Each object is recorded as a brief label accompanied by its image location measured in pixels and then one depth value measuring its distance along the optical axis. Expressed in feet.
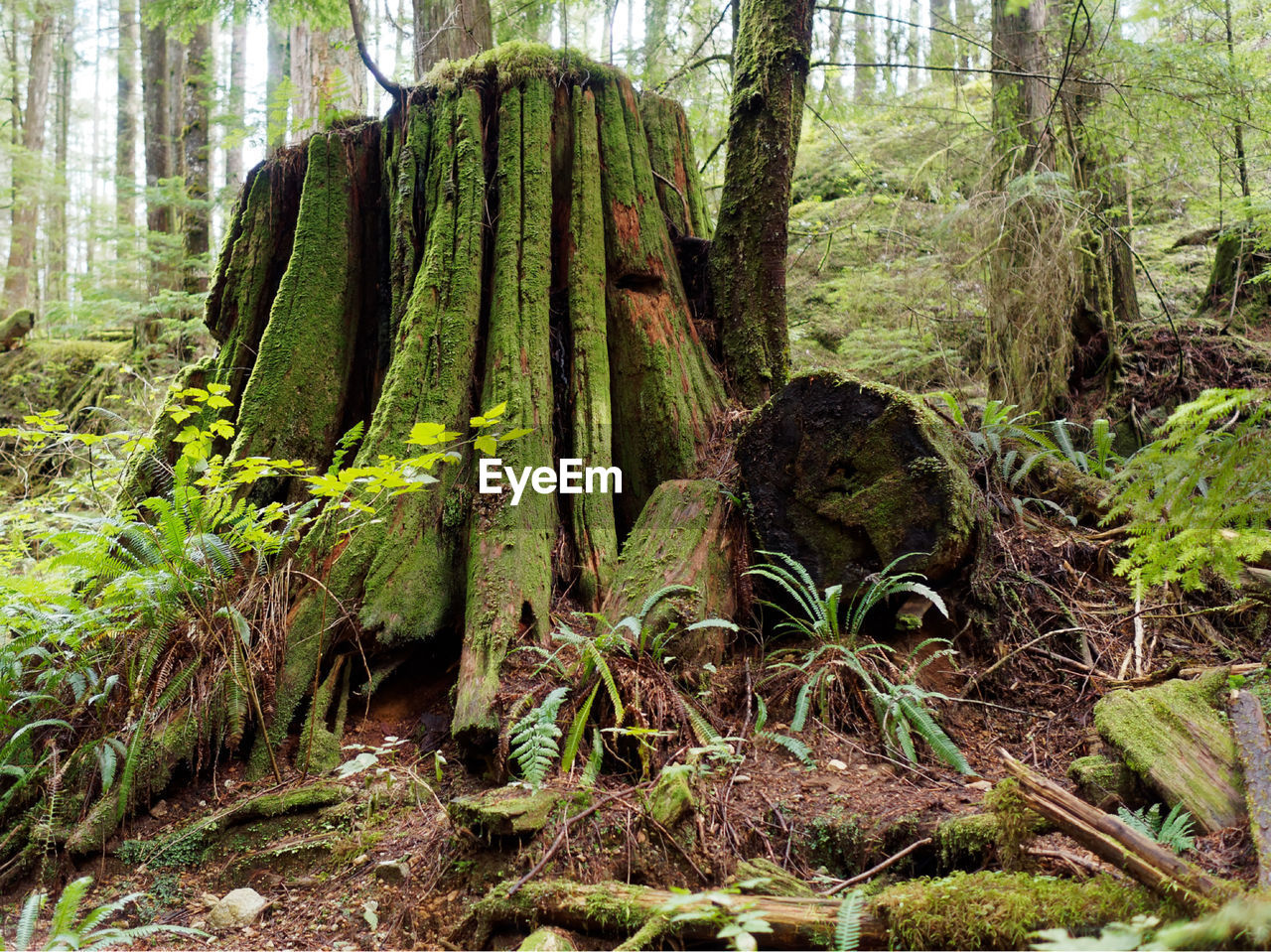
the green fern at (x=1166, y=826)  6.53
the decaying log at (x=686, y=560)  11.00
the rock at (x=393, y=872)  7.90
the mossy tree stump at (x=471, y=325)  11.76
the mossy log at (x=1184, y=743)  6.97
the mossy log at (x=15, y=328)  36.91
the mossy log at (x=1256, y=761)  5.88
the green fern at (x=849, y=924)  5.71
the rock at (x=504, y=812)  7.41
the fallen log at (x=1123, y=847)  5.21
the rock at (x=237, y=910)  7.81
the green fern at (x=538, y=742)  7.98
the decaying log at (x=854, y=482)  11.33
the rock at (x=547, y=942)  6.33
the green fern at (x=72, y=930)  6.25
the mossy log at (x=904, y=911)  5.72
